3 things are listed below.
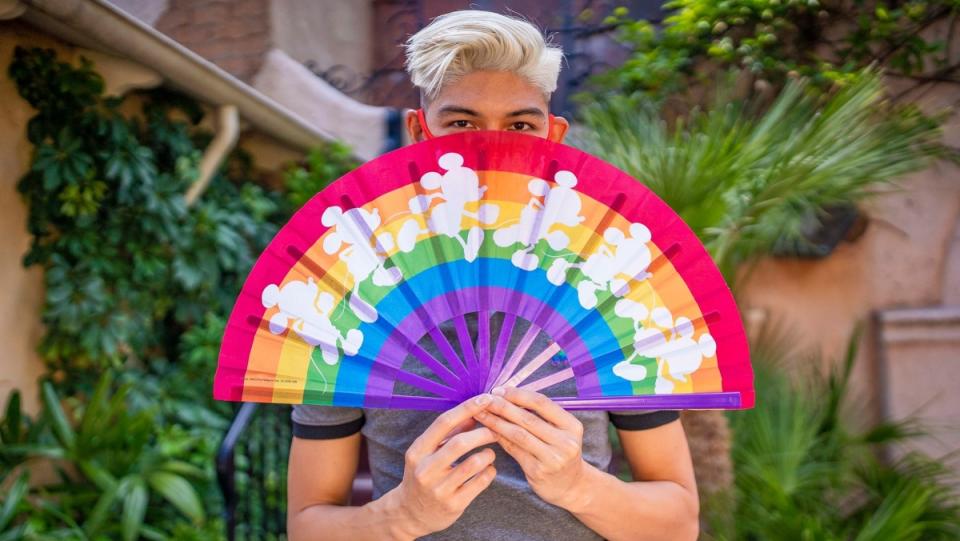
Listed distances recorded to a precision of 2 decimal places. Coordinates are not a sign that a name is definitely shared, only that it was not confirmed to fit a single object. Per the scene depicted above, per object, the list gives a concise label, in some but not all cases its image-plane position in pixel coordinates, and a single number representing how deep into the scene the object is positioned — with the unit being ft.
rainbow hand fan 4.43
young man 4.48
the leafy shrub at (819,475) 11.17
